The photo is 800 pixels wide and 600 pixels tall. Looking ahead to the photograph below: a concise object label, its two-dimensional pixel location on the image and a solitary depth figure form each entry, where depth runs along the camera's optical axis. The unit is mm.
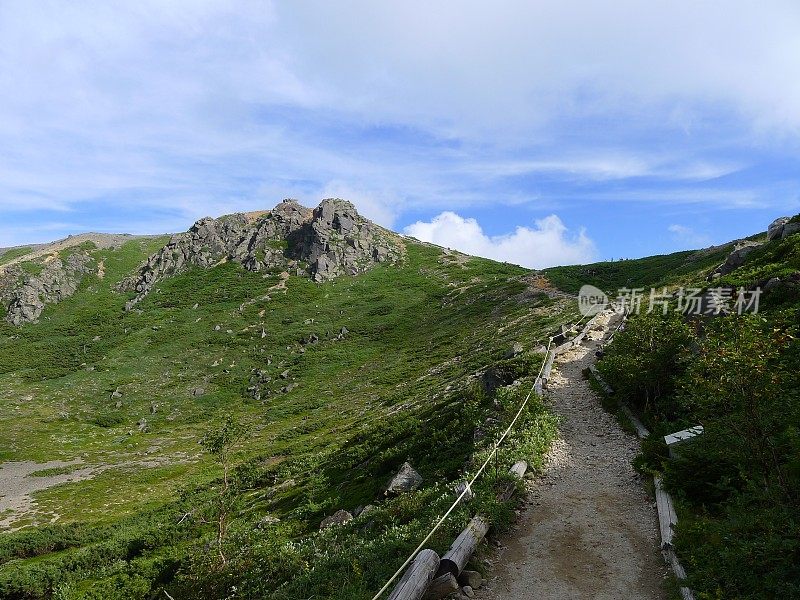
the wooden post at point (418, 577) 8422
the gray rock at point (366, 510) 17891
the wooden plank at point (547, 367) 26531
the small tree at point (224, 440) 19161
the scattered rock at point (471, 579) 9504
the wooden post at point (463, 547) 9391
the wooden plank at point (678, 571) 8109
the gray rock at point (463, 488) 12759
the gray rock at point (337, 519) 20312
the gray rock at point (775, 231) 34525
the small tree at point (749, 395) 8938
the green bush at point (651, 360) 18453
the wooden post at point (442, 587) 9051
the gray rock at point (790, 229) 32219
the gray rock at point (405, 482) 20297
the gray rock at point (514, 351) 36125
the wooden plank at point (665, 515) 10289
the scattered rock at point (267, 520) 25334
